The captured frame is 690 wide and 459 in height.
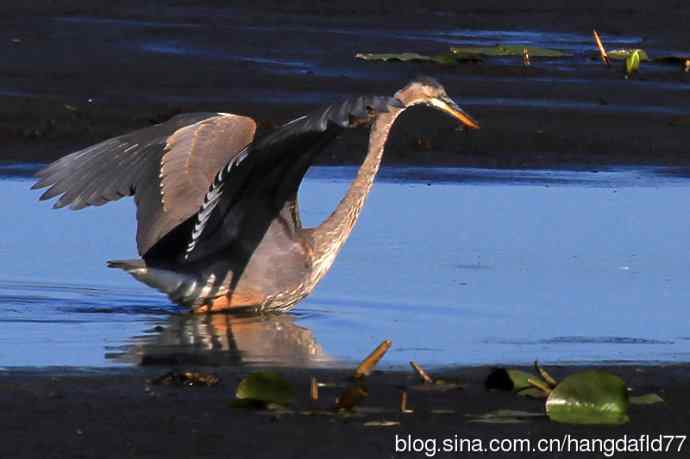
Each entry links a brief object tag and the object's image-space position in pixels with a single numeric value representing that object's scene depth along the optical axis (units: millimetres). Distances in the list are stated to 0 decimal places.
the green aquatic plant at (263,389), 12195
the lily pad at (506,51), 37250
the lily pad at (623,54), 37531
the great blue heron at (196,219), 17172
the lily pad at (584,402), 12141
